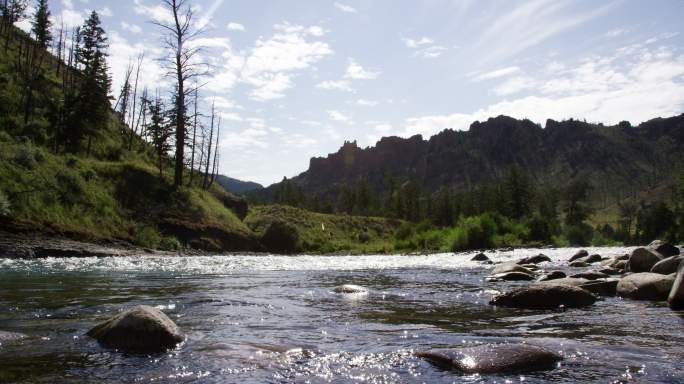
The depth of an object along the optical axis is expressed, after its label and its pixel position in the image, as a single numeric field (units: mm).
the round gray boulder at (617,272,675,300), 10500
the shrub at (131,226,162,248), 28962
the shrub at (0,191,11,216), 21969
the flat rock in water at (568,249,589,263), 24875
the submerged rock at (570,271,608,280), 13453
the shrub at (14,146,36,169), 27656
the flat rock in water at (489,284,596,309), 9719
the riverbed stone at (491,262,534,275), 16516
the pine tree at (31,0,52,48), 63844
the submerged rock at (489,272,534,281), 15523
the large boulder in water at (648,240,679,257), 16234
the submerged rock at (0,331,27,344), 6086
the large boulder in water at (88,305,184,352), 6008
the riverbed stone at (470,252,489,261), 27105
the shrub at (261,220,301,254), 43062
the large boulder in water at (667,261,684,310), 8859
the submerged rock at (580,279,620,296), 11547
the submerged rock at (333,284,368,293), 12380
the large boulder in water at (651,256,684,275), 12539
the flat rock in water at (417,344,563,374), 5102
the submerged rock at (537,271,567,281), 13898
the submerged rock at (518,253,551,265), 23170
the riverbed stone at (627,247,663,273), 14578
